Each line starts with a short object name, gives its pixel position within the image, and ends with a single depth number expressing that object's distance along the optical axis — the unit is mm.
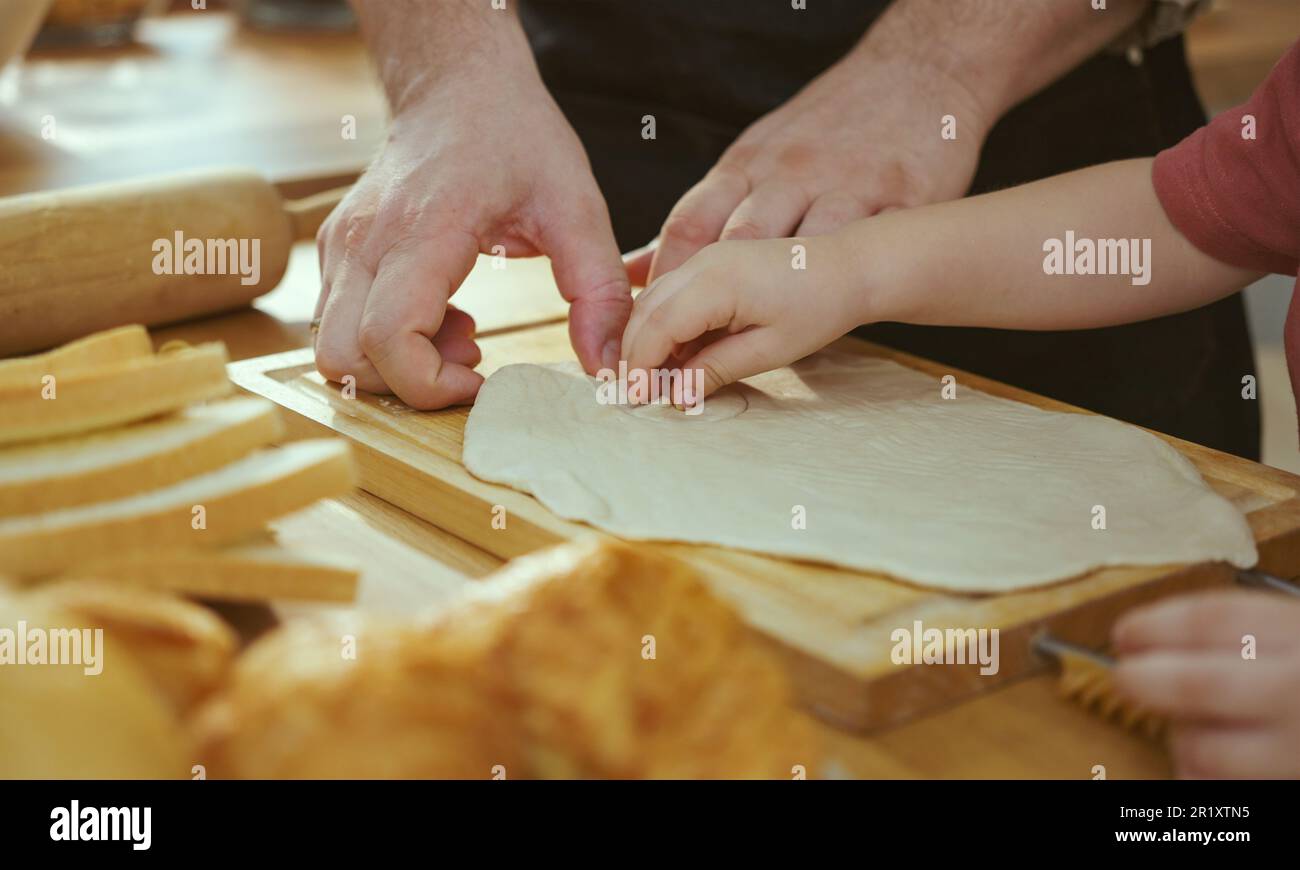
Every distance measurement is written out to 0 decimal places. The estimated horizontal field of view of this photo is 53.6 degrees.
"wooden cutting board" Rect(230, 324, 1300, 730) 733
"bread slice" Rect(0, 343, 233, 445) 828
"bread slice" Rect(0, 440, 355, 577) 715
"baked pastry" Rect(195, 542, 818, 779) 523
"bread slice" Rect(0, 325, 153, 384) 931
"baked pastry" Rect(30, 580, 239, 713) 574
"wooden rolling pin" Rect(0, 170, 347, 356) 1292
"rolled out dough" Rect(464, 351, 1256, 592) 863
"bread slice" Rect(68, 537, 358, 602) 681
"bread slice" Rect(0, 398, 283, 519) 766
